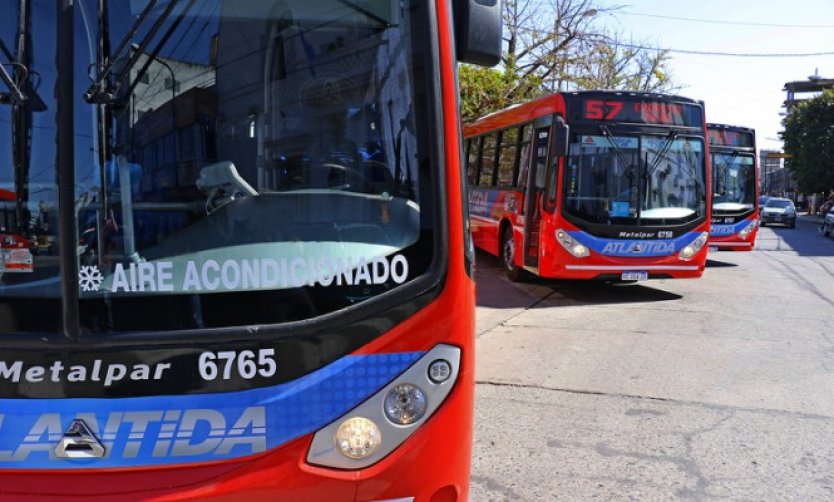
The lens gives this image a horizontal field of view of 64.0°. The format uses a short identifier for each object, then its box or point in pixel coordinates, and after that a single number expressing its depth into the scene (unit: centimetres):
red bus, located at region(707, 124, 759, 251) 1472
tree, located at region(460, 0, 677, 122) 1859
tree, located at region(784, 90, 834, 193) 4325
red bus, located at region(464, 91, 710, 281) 969
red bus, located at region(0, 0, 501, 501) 203
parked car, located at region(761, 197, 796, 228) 3422
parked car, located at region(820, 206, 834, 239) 2635
